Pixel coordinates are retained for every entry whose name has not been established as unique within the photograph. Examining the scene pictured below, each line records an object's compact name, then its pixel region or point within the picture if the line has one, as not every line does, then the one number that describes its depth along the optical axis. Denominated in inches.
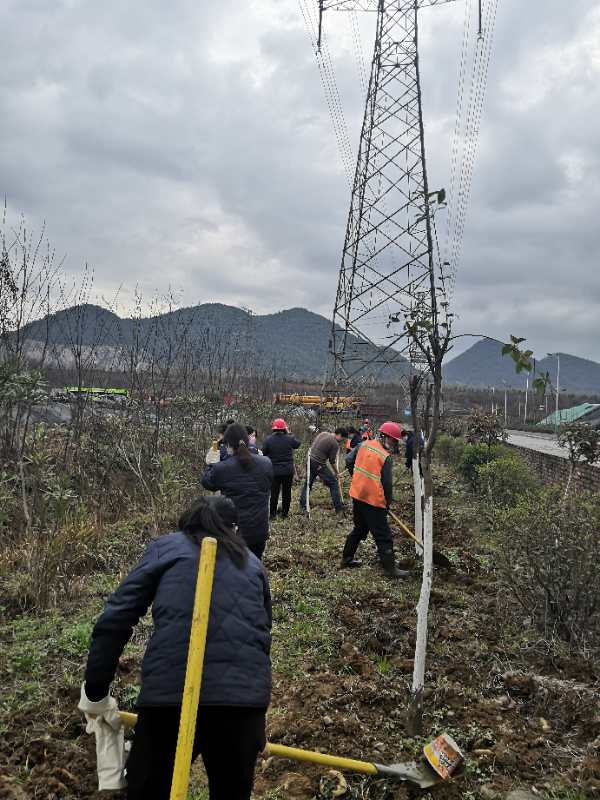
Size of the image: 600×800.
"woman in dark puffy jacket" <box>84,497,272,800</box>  78.0
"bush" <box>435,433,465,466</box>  615.2
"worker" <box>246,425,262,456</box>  265.7
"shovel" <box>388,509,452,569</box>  257.9
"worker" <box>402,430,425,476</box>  576.1
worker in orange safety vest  249.1
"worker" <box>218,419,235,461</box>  273.7
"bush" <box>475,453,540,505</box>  378.9
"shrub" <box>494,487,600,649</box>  171.3
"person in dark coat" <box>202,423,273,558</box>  193.5
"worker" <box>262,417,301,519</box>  338.6
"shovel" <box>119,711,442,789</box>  106.3
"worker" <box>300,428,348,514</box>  386.0
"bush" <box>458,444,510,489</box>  474.6
